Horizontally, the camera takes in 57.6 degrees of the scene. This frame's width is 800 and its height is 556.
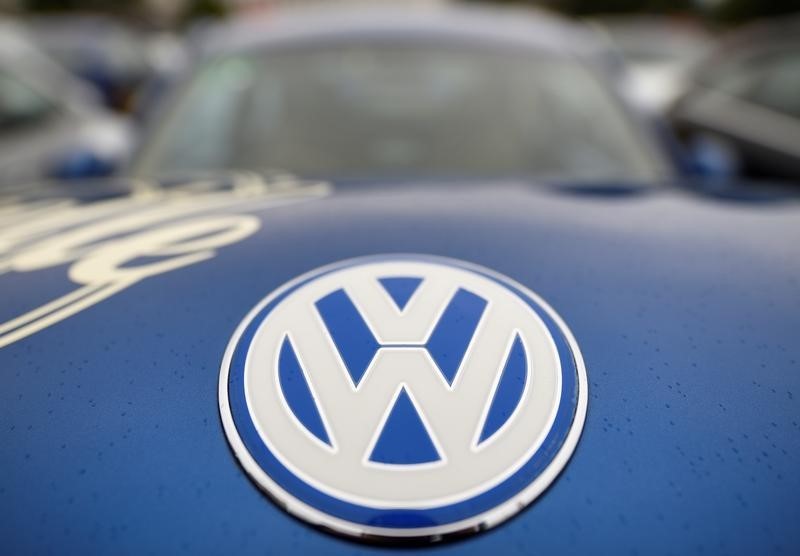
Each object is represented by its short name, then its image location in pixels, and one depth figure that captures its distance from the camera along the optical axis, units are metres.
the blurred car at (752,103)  4.03
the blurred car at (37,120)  3.75
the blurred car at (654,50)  8.29
